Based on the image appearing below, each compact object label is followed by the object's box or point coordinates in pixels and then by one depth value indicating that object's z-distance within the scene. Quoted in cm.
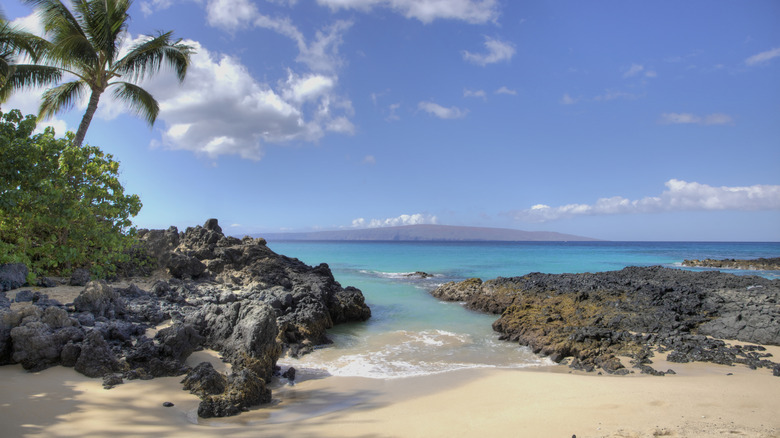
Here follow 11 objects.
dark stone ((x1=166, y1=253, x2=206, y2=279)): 1323
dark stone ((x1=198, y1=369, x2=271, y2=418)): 518
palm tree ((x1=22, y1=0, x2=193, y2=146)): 1330
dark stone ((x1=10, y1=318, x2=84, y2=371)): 539
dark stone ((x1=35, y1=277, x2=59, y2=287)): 942
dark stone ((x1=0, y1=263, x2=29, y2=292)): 859
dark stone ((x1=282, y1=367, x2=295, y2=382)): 722
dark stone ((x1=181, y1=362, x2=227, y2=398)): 561
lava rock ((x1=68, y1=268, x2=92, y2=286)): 988
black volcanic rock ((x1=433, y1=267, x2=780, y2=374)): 909
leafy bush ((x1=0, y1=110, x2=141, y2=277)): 869
